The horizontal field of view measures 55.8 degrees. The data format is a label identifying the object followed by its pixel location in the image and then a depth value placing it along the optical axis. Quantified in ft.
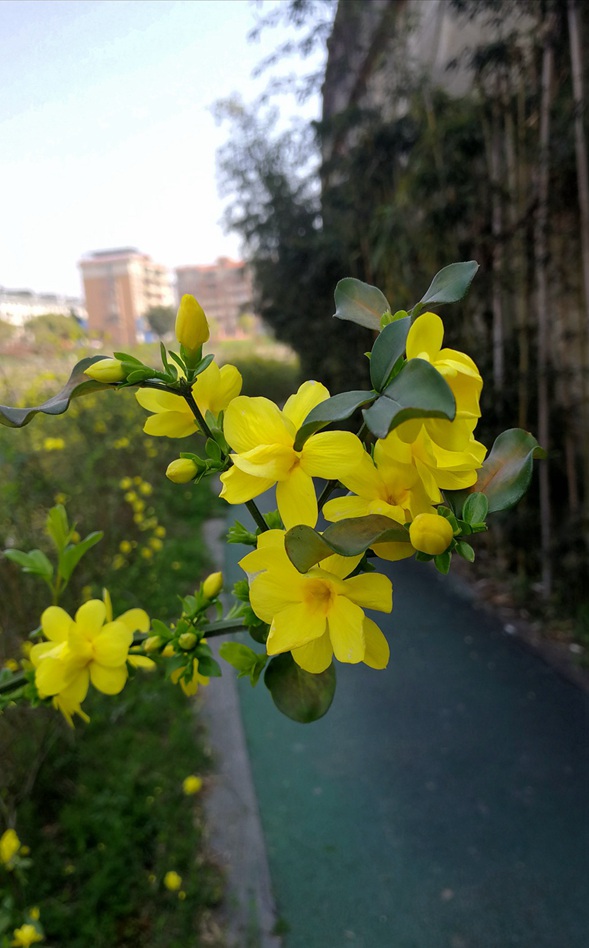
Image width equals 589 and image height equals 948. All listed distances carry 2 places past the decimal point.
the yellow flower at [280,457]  0.90
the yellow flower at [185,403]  1.13
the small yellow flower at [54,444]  6.46
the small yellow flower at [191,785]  5.07
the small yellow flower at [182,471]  1.12
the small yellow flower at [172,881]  4.20
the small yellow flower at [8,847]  3.33
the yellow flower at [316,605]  0.94
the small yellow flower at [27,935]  3.03
